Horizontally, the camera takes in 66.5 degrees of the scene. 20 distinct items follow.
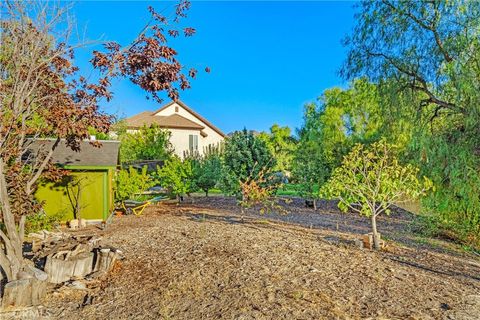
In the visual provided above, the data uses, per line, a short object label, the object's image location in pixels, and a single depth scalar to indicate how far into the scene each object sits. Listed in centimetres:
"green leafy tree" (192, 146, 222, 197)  1700
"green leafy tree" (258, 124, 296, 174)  3347
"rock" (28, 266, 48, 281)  521
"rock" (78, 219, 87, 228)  1162
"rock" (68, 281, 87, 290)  552
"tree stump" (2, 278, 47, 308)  488
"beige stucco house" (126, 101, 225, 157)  3709
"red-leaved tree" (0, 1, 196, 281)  601
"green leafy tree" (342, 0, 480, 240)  1025
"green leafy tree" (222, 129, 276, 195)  1480
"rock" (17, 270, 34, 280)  522
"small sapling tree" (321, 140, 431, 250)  805
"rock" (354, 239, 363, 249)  773
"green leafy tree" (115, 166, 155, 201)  1354
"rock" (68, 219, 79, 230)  1151
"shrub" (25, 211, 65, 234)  1000
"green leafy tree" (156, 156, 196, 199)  1509
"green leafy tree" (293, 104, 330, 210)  1642
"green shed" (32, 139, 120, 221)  1192
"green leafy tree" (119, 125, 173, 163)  2793
